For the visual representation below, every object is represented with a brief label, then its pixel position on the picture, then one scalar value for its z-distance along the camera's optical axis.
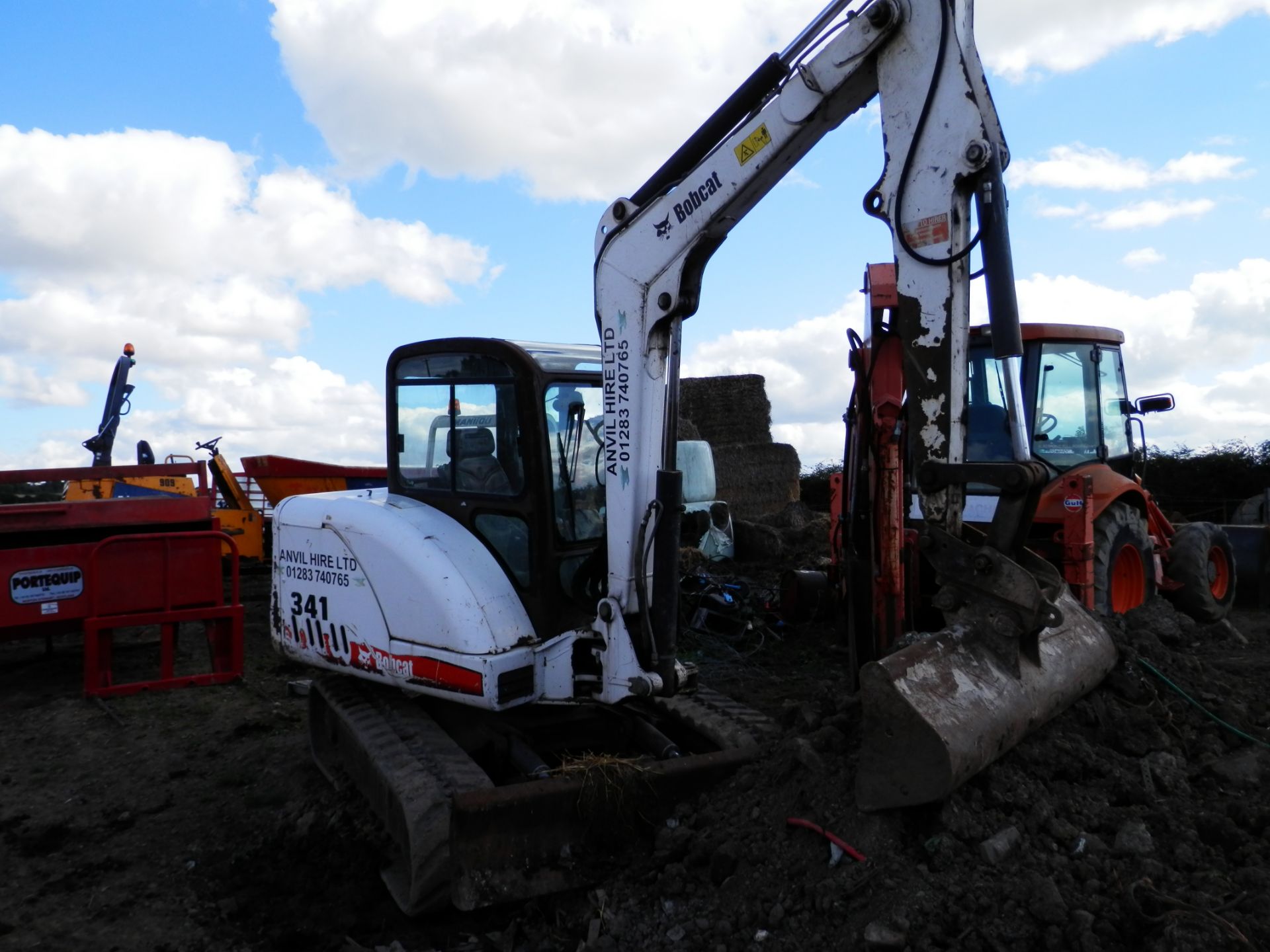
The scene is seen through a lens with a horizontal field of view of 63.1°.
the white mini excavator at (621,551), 3.73
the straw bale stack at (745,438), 16.45
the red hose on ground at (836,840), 3.39
